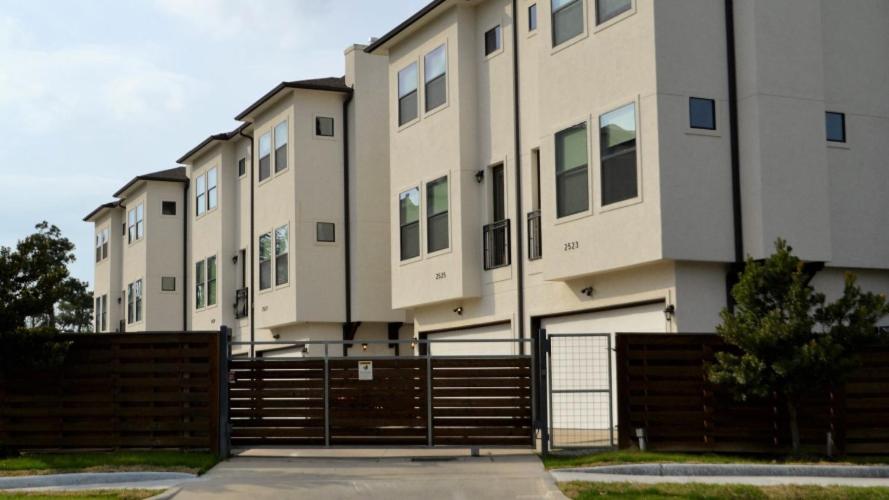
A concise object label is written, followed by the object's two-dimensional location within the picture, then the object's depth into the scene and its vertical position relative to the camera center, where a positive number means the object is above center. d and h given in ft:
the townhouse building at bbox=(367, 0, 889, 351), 62.95 +11.18
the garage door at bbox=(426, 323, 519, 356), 81.25 +1.21
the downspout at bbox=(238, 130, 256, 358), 116.16 +6.08
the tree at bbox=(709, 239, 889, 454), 52.90 +1.06
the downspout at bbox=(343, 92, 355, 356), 104.53 +11.42
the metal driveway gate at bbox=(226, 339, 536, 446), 59.77 -1.84
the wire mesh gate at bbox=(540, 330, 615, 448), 67.31 -1.59
